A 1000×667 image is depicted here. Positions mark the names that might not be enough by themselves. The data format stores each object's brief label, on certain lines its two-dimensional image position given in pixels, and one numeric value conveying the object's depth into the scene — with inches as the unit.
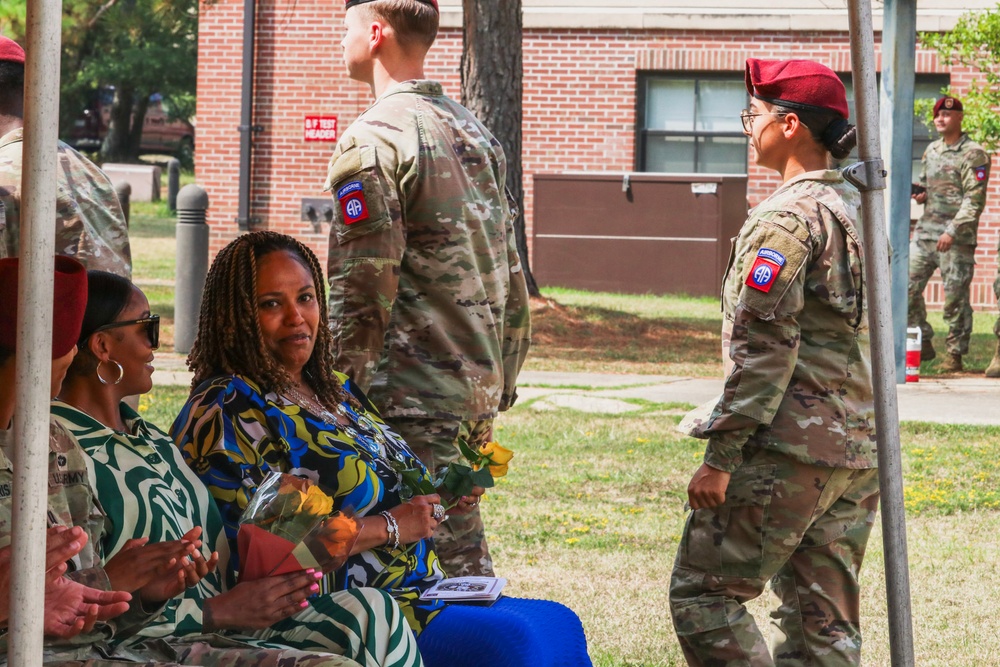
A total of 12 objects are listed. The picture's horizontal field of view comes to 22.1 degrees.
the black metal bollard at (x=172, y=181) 2153.0
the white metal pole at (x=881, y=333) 224.2
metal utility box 1267.0
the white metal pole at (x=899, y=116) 775.4
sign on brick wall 1276.3
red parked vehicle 2844.4
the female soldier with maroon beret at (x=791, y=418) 262.8
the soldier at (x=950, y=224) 883.7
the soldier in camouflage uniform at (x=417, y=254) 279.3
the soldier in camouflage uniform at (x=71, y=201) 302.9
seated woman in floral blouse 239.0
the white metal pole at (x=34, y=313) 135.7
